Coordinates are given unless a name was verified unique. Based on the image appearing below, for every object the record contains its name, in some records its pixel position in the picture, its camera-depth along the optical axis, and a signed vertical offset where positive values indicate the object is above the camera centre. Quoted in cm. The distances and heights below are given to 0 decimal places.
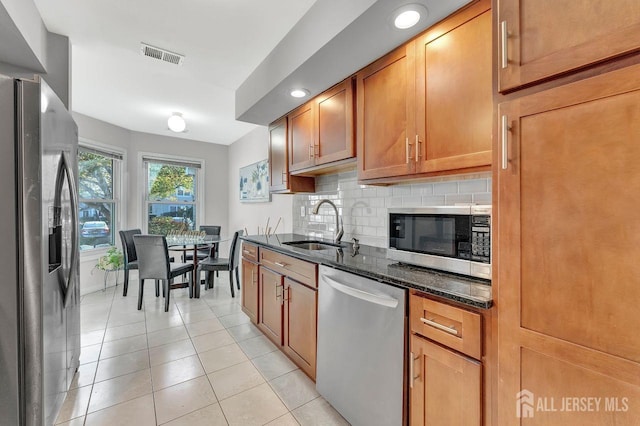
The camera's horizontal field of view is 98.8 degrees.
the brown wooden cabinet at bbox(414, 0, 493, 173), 125 +59
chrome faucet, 242 -14
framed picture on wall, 414 +48
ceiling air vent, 226 +137
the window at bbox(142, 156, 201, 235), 484 +34
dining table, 371 -43
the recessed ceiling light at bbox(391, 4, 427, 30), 130 +97
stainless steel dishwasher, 127 -72
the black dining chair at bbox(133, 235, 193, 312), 324 -56
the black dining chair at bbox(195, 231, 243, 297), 374 -71
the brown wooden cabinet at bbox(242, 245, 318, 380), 188 -73
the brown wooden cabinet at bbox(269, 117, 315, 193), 279 +48
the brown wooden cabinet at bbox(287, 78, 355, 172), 202 +69
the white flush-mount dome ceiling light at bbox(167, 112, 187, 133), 355 +117
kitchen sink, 256 -31
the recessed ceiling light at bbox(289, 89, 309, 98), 222 +99
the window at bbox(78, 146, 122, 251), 388 +26
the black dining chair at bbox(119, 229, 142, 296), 372 -57
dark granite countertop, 104 -30
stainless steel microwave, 119 -13
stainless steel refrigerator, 121 -17
